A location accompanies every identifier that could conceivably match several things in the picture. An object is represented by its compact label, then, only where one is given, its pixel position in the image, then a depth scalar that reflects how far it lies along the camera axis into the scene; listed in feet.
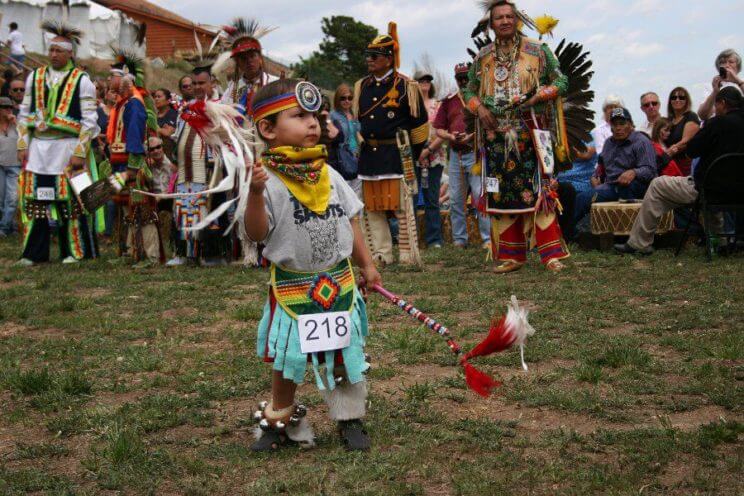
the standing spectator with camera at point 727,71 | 28.89
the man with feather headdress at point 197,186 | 28.50
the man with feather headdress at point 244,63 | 25.13
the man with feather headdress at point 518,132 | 24.54
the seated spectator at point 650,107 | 35.24
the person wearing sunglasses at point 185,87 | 32.53
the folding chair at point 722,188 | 26.61
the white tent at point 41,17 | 107.55
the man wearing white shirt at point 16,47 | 73.53
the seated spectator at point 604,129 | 35.24
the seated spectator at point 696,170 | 27.27
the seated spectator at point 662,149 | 31.89
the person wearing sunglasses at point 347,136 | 31.83
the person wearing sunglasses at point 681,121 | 31.79
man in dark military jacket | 27.84
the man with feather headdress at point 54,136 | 30.66
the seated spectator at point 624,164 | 30.83
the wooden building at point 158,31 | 121.60
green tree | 125.49
